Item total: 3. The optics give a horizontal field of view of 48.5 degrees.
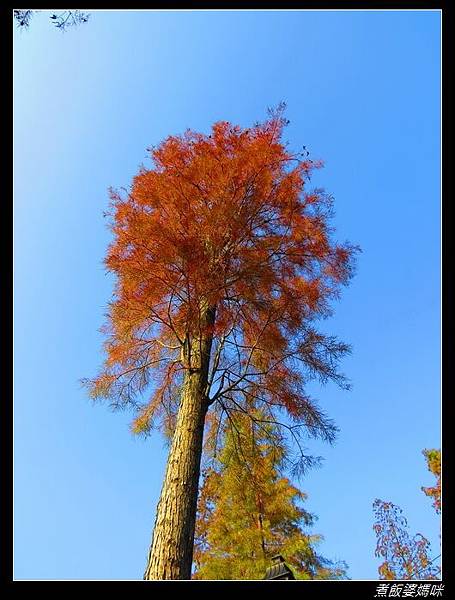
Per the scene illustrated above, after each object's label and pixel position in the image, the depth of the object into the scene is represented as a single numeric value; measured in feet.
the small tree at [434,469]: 37.22
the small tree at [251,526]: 24.54
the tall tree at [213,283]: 19.86
